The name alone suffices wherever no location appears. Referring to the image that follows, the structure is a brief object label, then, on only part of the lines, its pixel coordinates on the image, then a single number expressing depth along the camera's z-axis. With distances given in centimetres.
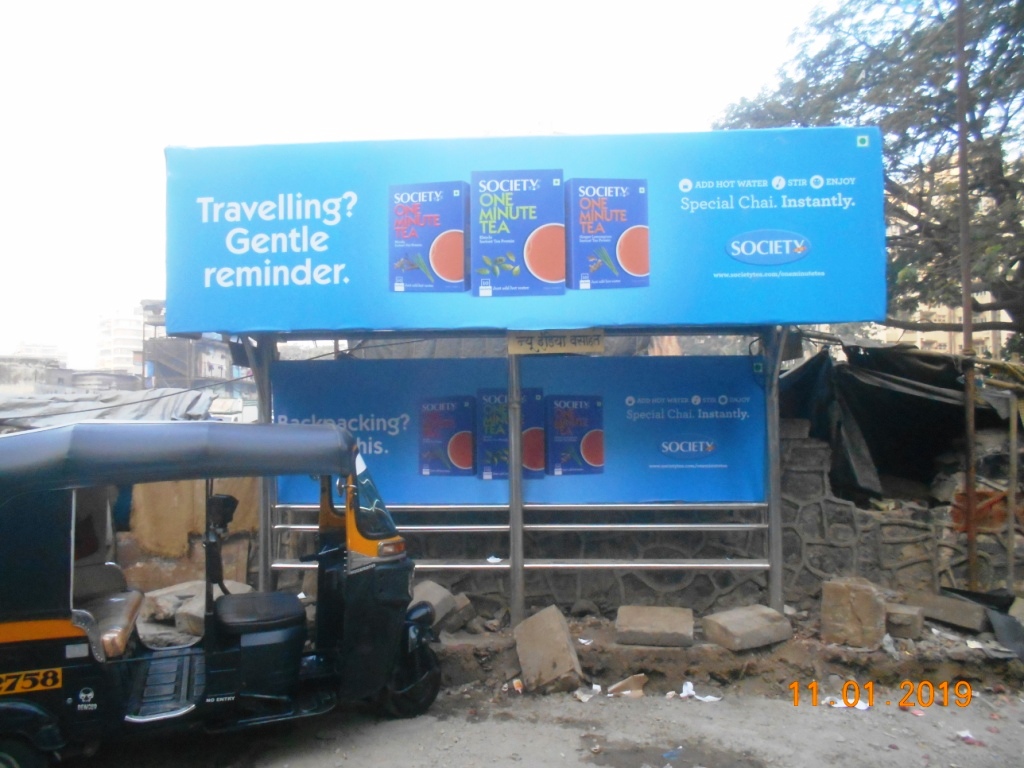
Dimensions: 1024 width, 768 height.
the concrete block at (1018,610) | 605
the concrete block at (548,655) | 553
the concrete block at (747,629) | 573
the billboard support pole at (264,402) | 634
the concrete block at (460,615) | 618
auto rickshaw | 392
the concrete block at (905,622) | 589
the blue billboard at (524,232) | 585
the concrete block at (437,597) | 605
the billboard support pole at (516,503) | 622
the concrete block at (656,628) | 579
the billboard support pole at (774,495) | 627
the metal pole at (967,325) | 656
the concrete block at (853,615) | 580
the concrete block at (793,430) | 688
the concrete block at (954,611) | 602
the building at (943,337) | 1652
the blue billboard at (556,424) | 654
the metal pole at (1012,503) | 654
